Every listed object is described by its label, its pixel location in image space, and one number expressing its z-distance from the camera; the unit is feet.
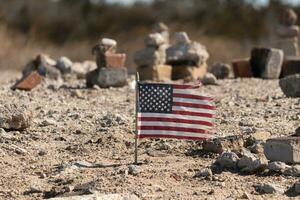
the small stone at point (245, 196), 25.84
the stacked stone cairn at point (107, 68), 56.03
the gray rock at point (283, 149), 29.12
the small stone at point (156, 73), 63.00
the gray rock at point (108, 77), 56.24
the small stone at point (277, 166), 28.43
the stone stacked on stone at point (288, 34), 72.79
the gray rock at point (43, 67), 66.18
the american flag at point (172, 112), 30.25
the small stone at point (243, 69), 65.62
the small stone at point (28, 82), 56.08
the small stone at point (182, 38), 66.54
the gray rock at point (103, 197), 25.31
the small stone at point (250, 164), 28.66
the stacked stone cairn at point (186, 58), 65.51
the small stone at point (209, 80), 58.95
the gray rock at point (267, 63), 63.98
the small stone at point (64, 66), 72.23
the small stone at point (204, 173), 28.22
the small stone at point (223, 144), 31.45
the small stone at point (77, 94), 50.96
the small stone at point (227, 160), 29.07
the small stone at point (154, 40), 62.59
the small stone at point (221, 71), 66.90
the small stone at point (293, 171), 28.08
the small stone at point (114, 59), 56.03
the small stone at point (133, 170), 28.55
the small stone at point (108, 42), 55.98
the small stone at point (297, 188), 26.21
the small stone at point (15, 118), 34.91
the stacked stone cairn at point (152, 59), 62.95
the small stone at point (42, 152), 32.11
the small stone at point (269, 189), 26.37
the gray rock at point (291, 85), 47.50
